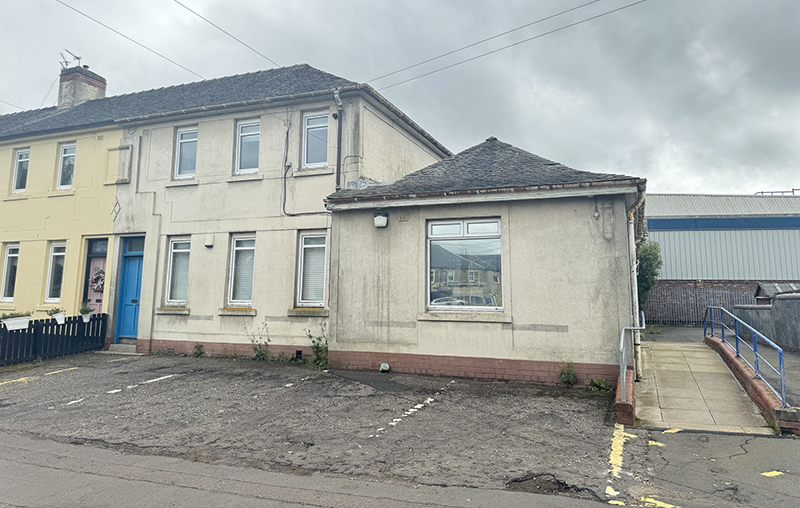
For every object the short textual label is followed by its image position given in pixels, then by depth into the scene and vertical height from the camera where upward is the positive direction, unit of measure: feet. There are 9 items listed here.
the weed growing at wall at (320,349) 34.35 -2.92
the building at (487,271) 27.17 +2.15
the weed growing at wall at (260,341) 37.73 -2.66
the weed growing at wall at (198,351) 39.86 -3.64
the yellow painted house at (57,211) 45.88 +8.41
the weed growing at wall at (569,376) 27.04 -3.49
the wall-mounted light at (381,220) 31.39 +5.33
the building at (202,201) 38.34 +8.67
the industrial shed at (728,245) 85.51 +11.44
